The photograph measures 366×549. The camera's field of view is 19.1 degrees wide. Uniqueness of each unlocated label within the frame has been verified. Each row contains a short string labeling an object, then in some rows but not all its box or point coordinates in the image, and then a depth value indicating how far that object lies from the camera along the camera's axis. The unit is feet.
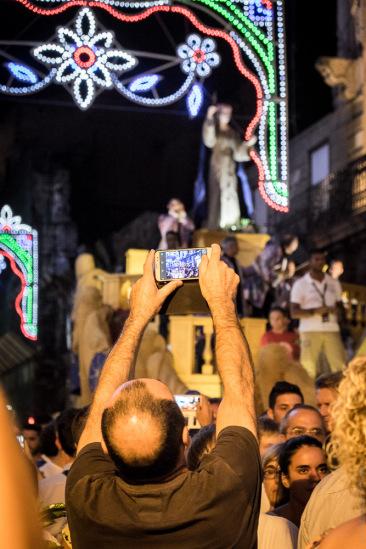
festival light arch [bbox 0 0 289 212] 34.91
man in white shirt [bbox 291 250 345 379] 39.60
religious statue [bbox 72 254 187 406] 40.88
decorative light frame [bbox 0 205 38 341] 39.06
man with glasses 20.58
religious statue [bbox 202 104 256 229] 55.62
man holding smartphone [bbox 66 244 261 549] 9.99
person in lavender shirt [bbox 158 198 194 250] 53.21
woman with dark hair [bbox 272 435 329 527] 17.19
